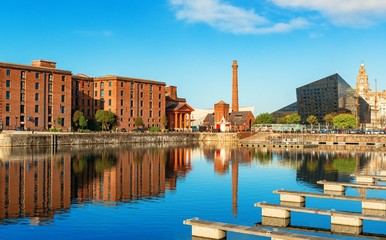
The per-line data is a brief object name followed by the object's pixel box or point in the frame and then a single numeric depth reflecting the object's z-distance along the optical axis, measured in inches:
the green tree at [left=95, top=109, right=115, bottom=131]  4798.2
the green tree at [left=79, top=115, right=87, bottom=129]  4545.8
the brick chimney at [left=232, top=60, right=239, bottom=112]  6254.9
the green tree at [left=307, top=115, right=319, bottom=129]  6963.6
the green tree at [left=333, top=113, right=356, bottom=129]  6525.6
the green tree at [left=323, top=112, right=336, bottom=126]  7017.7
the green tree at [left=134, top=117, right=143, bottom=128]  5177.2
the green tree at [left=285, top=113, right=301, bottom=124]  7007.9
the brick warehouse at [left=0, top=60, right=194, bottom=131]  4052.7
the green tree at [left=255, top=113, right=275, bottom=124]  6806.1
